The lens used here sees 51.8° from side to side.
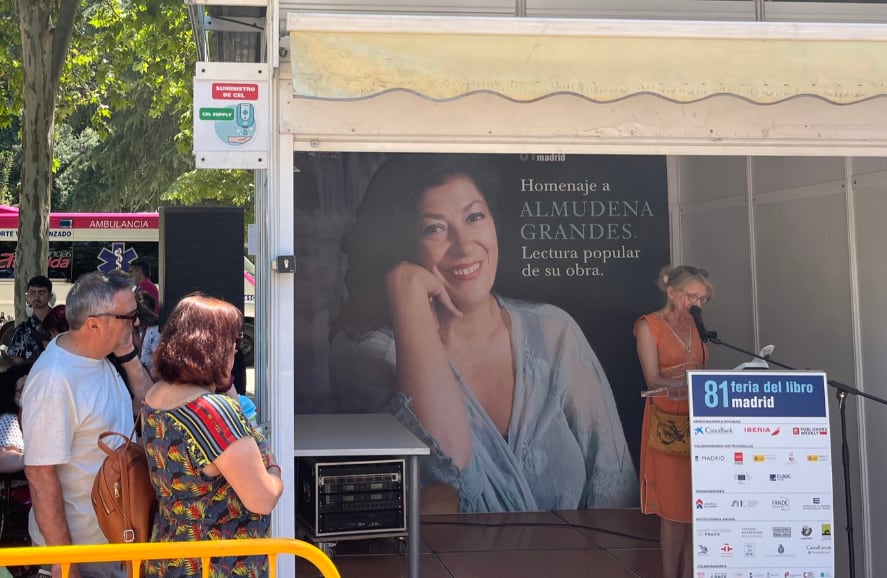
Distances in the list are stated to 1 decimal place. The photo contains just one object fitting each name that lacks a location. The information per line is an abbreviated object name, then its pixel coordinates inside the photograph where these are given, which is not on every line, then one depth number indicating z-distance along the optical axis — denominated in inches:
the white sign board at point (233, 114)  153.3
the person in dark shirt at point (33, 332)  294.5
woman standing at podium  187.3
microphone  180.5
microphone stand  173.5
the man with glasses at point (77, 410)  109.9
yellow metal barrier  91.0
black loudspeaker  162.1
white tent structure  145.4
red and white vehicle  687.1
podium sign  170.4
